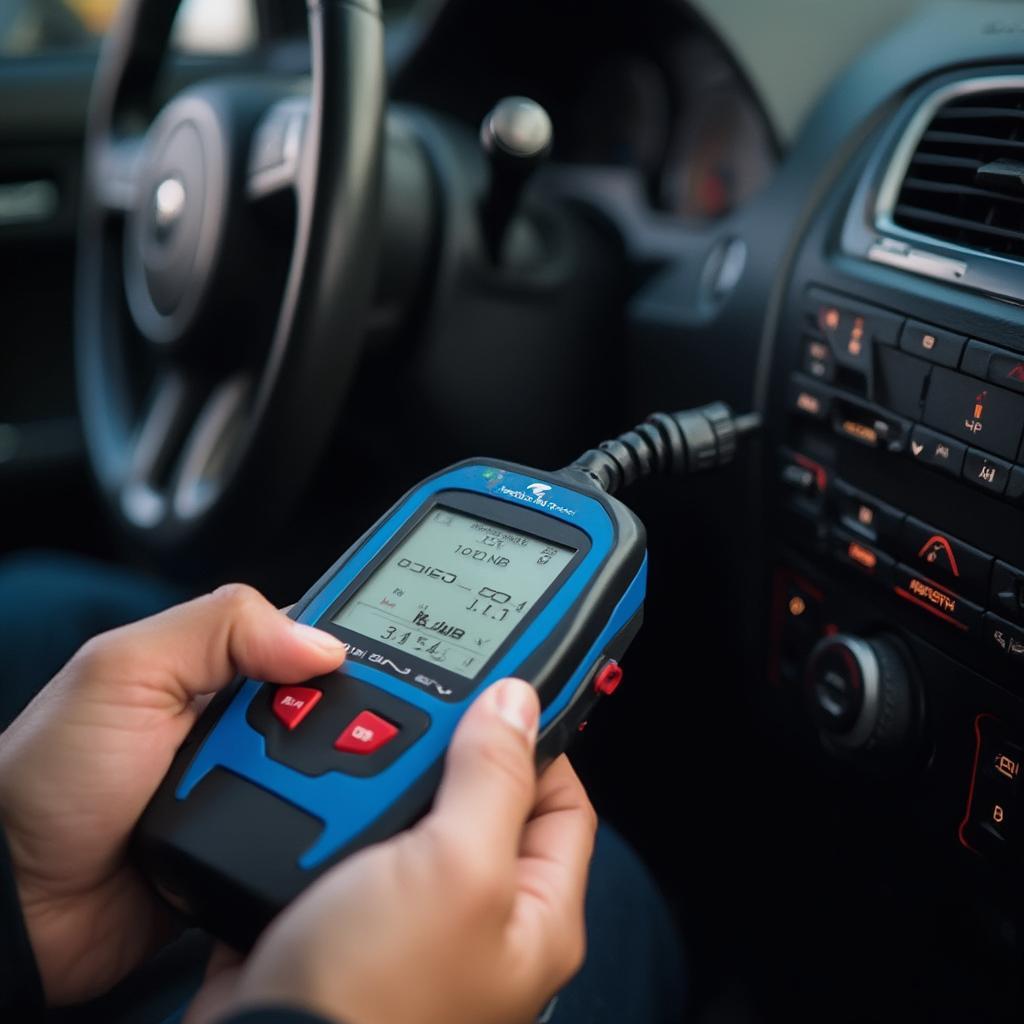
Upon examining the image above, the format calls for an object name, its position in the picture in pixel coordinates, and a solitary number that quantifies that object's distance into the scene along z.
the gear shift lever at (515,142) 1.03
